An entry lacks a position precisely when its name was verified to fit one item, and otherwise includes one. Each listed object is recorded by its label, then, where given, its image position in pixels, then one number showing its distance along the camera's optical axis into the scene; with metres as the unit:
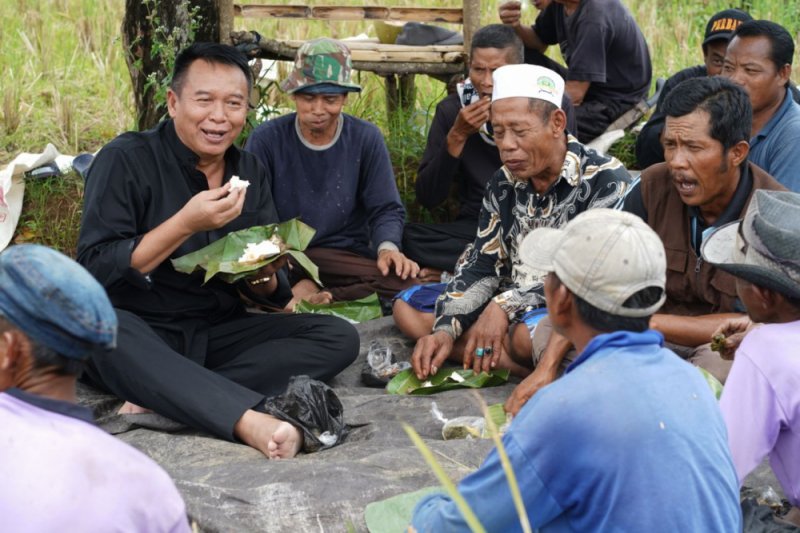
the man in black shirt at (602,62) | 6.88
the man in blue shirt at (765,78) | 5.23
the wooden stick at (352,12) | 7.40
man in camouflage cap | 6.12
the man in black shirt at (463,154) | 6.05
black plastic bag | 4.32
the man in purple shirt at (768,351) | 2.95
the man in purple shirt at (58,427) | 2.20
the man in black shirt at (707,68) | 6.38
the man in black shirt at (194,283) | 4.38
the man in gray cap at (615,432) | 2.43
